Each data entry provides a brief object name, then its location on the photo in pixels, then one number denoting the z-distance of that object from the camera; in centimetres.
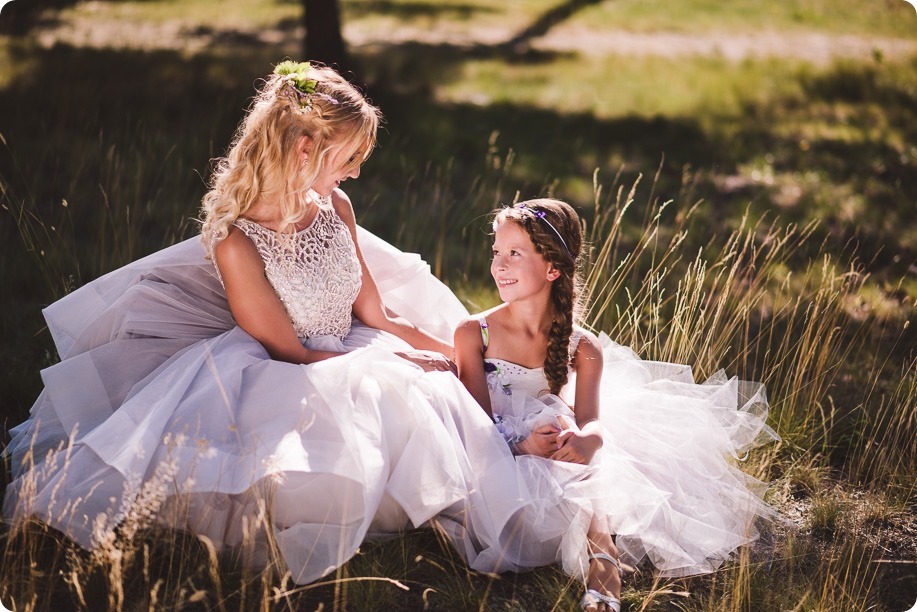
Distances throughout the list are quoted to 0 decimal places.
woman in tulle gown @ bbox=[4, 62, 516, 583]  258
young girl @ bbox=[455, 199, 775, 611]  285
